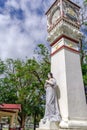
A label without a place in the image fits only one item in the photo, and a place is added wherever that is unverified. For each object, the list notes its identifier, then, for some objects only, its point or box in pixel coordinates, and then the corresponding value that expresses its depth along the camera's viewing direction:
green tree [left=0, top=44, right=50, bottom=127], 17.06
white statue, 5.67
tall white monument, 5.69
